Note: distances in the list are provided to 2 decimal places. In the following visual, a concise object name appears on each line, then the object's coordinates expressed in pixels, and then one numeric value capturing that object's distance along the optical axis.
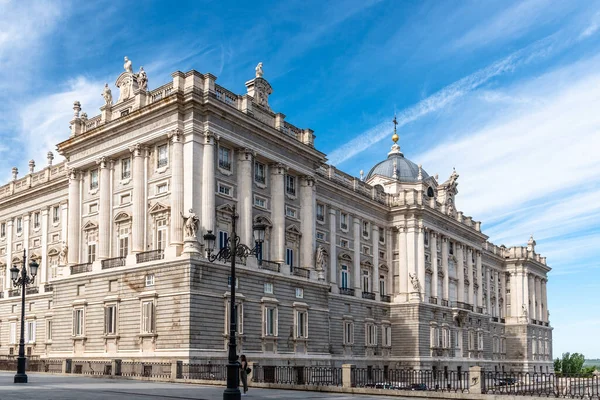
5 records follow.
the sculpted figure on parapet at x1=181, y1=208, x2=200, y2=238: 43.00
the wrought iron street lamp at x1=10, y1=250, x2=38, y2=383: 33.53
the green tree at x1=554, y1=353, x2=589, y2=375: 134.85
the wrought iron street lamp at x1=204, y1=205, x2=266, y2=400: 23.33
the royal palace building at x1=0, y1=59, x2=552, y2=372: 44.38
